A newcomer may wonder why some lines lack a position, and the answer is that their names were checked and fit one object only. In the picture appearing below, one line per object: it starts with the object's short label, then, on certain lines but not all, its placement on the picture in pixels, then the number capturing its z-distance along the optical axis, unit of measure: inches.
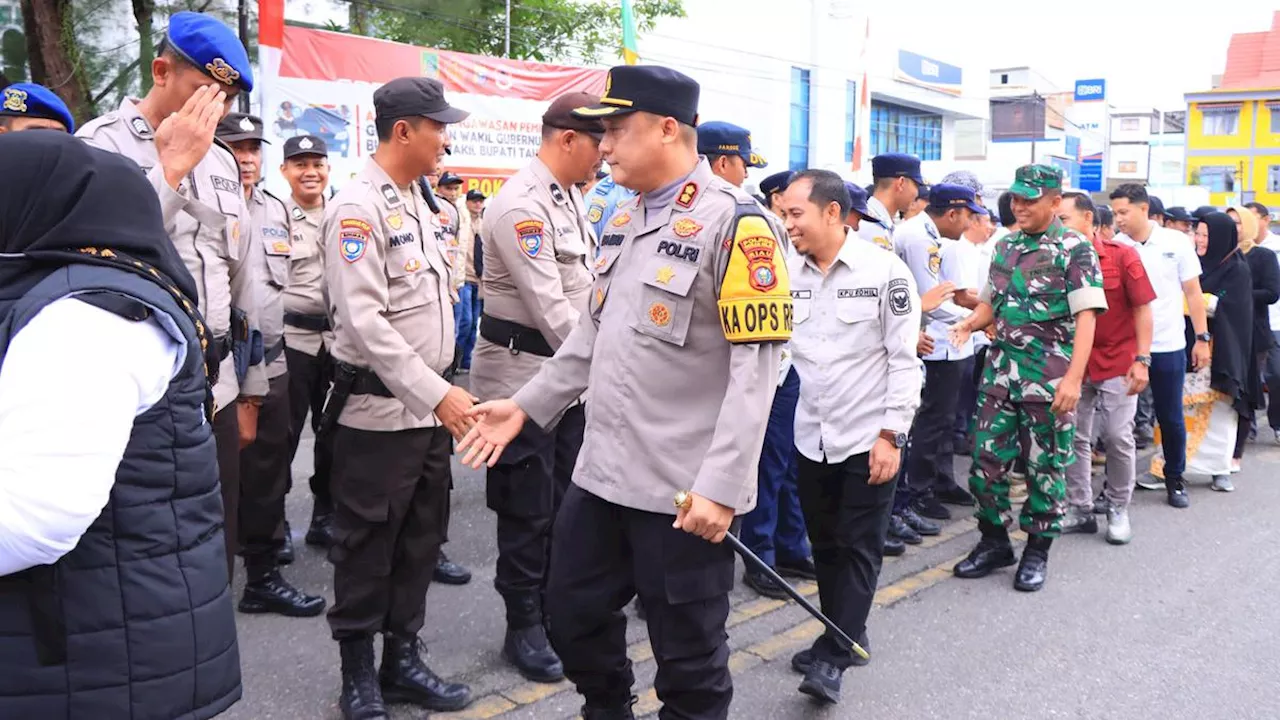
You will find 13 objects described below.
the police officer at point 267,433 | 176.4
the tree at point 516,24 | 619.2
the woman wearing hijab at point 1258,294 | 307.9
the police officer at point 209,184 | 116.6
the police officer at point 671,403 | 102.0
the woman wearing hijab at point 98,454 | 63.6
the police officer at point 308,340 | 213.8
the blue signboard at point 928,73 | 1892.2
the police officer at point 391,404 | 129.8
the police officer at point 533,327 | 151.9
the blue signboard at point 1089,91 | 2281.0
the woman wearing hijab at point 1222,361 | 291.3
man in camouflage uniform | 196.9
